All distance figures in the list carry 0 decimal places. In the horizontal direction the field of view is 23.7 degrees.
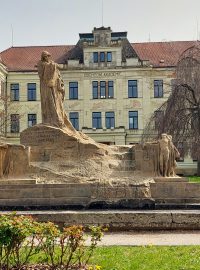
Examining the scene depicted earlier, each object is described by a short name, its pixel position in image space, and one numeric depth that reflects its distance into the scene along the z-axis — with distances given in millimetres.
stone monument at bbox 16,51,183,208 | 14508
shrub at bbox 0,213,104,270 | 6410
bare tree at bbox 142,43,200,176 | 30000
